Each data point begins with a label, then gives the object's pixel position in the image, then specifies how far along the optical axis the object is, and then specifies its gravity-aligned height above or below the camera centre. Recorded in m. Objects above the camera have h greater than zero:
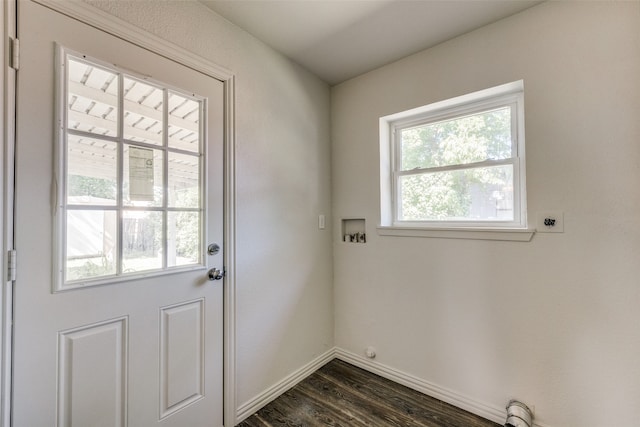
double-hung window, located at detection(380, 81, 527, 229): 1.71 +0.38
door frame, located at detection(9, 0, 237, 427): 1.55 -0.02
